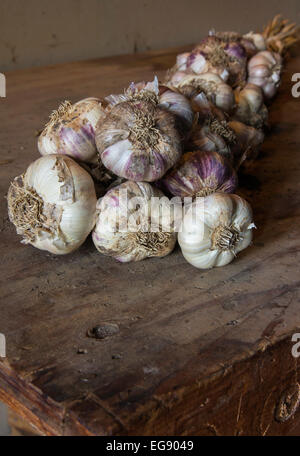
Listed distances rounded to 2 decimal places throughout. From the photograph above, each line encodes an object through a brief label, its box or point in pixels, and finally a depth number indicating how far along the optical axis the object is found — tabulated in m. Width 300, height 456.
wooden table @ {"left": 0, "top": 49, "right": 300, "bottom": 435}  0.72
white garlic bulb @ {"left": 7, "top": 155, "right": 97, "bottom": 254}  0.99
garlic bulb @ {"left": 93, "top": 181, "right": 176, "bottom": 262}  1.01
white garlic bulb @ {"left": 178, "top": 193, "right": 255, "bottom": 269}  0.99
